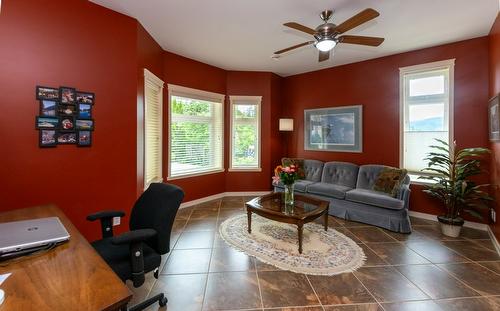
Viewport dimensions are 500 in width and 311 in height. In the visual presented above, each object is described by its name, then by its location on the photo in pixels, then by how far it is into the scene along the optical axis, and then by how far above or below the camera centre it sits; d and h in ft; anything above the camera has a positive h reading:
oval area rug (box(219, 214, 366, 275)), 8.12 -3.82
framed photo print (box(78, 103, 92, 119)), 8.30 +1.39
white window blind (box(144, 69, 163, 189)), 11.09 +1.16
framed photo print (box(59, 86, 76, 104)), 7.87 +1.88
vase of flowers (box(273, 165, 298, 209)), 10.20 -1.25
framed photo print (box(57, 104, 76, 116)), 7.87 +1.36
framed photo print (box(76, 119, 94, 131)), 8.27 +0.91
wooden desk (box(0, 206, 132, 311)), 2.59 -1.64
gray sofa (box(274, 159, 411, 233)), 10.98 -2.29
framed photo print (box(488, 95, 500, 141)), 9.01 +1.27
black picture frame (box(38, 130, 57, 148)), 7.54 +0.37
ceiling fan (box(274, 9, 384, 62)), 7.75 +4.01
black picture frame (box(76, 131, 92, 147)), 8.31 +0.40
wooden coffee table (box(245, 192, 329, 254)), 8.80 -2.41
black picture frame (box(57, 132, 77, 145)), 7.93 +0.42
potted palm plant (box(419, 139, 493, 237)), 10.26 -1.71
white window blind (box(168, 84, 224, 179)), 14.29 +1.19
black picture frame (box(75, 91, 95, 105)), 8.23 +1.86
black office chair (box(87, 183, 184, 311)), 4.79 -1.87
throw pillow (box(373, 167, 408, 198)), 11.80 -1.58
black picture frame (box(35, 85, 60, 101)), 7.43 +1.84
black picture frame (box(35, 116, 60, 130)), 7.46 +0.89
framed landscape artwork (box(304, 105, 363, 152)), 15.16 +1.43
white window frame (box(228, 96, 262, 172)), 17.19 +1.92
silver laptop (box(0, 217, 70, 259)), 3.63 -1.43
